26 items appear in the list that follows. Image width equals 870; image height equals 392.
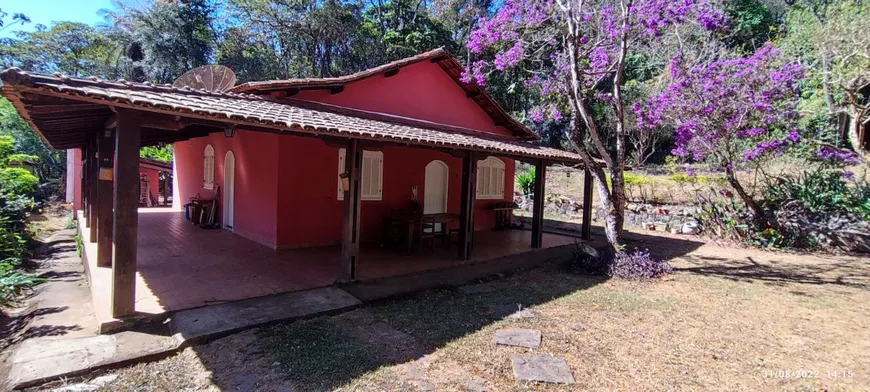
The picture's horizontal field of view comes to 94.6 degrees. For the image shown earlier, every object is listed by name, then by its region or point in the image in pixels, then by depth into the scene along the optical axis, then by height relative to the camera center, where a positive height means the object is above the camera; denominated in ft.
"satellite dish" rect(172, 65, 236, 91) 28.48 +7.24
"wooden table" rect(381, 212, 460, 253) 27.89 -2.57
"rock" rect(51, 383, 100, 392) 10.50 -5.63
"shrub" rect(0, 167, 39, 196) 25.24 -0.58
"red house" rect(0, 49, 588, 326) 13.99 +0.78
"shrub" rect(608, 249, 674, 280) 24.39 -4.40
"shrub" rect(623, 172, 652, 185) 49.67 +2.05
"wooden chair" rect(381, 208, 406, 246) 30.60 -3.54
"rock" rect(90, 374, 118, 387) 10.93 -5.64
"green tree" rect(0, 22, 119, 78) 80.11 +25.22
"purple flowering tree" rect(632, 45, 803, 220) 33.22 +8.02
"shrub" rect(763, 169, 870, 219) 34.47 +0.97
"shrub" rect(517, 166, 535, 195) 59.62 +1.48
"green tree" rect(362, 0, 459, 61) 70.74 +29.47
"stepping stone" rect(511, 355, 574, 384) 11.99 -5.50
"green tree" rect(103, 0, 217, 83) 76.69 +27.85
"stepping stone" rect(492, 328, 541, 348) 14.39 -5.39
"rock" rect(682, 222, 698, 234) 42.27 -3.13
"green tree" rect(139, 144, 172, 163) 67.31 +4.15
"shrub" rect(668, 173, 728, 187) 42.64 +2.17
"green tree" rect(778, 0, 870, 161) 35.17 +14.35
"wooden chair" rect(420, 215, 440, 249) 27.74 -3.19
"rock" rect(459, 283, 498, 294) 20.98 -5.25
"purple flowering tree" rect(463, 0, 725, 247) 25.23 +11.02
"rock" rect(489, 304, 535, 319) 17.35 -5.34
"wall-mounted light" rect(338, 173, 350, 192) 19.13 +0.18
